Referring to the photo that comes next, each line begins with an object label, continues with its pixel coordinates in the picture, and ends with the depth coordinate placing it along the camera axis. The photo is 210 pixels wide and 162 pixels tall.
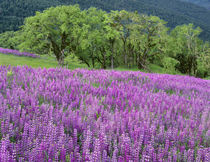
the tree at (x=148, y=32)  30.55
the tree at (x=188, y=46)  49.85
